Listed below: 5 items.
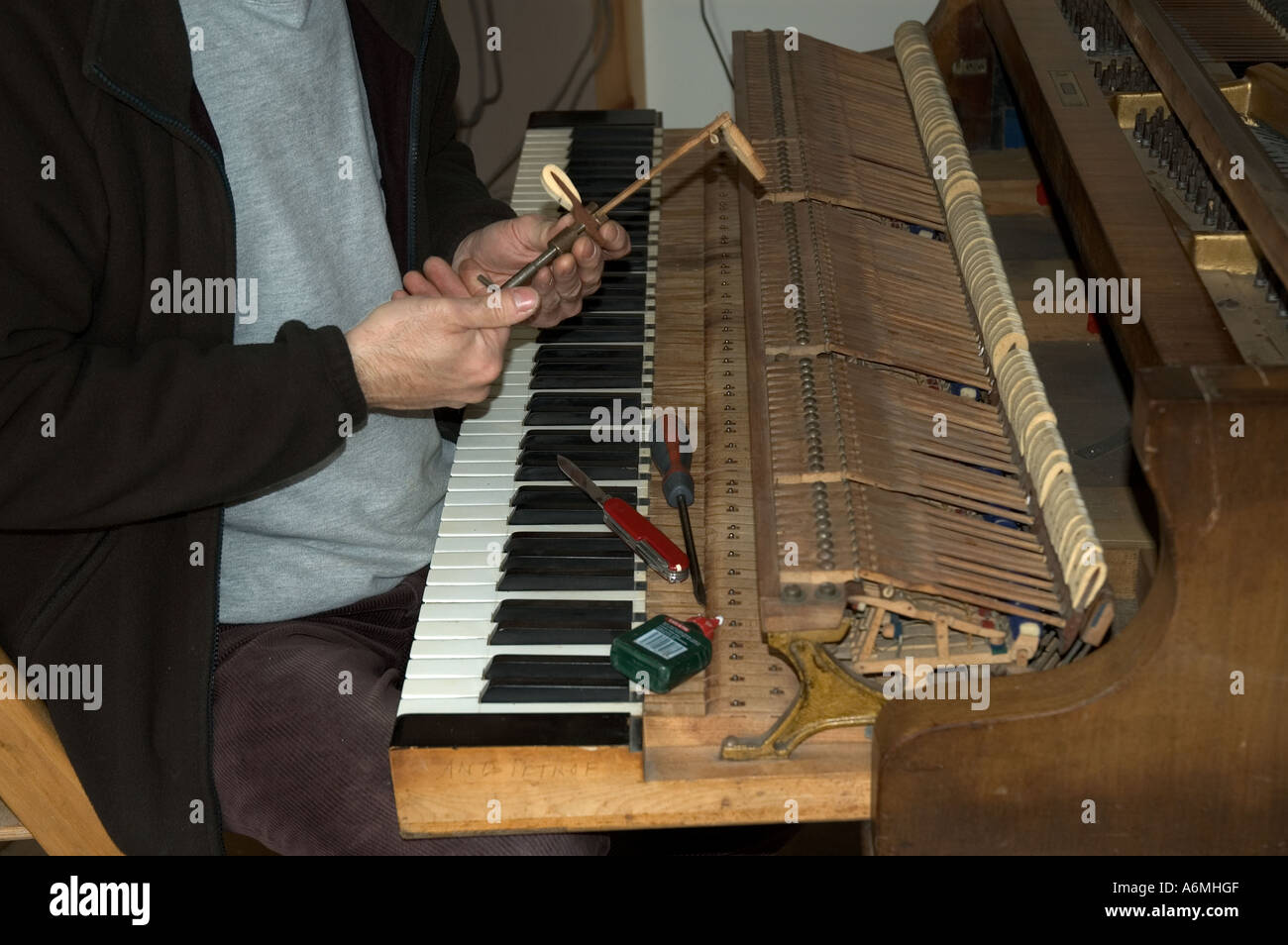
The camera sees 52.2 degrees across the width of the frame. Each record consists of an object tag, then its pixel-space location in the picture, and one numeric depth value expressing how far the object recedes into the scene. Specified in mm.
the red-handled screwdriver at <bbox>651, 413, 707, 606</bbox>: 1806
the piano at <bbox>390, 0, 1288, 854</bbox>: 1295
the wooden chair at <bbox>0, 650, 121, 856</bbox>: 1812
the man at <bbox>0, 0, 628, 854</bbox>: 1629
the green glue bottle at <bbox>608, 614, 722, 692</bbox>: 1518
